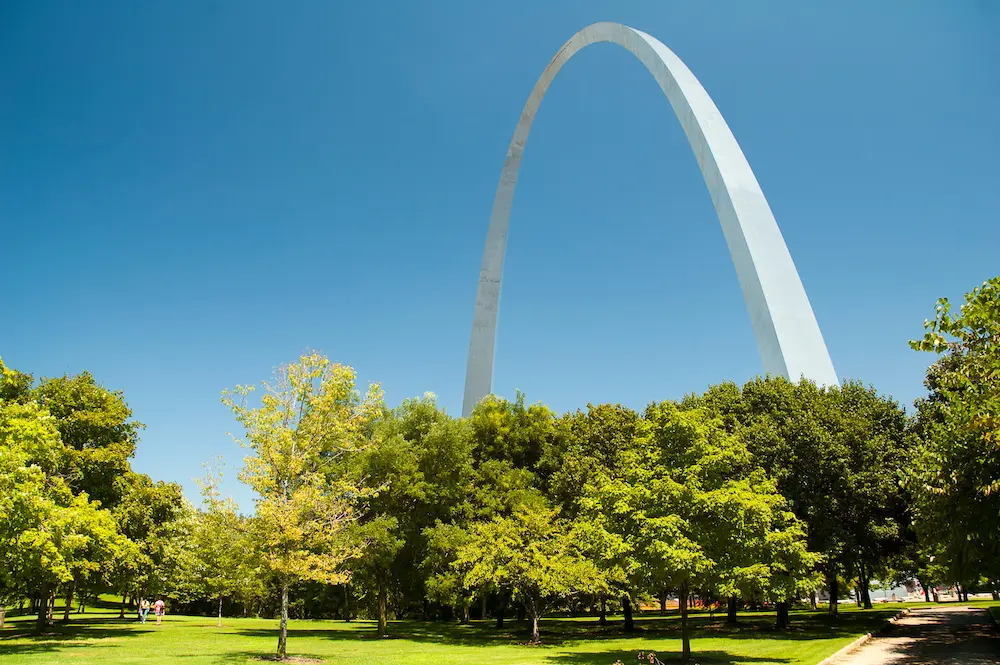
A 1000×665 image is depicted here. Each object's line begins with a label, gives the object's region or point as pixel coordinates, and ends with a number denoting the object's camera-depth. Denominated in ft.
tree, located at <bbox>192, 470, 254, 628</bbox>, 59.31
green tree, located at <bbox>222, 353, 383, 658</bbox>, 58.49
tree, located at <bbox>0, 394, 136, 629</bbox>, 57.26
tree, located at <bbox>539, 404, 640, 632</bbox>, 102.12
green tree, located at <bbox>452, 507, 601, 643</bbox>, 82.17
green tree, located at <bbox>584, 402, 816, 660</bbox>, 53.62
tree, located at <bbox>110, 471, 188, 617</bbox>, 91.04
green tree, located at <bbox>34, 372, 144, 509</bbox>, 90.38
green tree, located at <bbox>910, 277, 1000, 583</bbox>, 33.06
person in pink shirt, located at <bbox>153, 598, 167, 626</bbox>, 125.90
